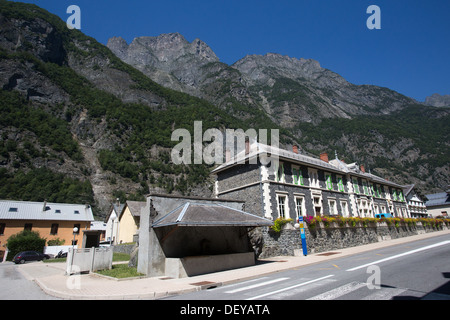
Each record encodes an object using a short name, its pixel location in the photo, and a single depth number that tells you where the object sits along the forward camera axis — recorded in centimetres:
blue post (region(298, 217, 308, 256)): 1656
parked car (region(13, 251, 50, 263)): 2553
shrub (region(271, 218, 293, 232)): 1712
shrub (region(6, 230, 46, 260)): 2853
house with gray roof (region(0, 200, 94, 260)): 3344
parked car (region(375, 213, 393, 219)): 3022
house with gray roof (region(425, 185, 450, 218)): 5481
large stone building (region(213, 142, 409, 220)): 2030
